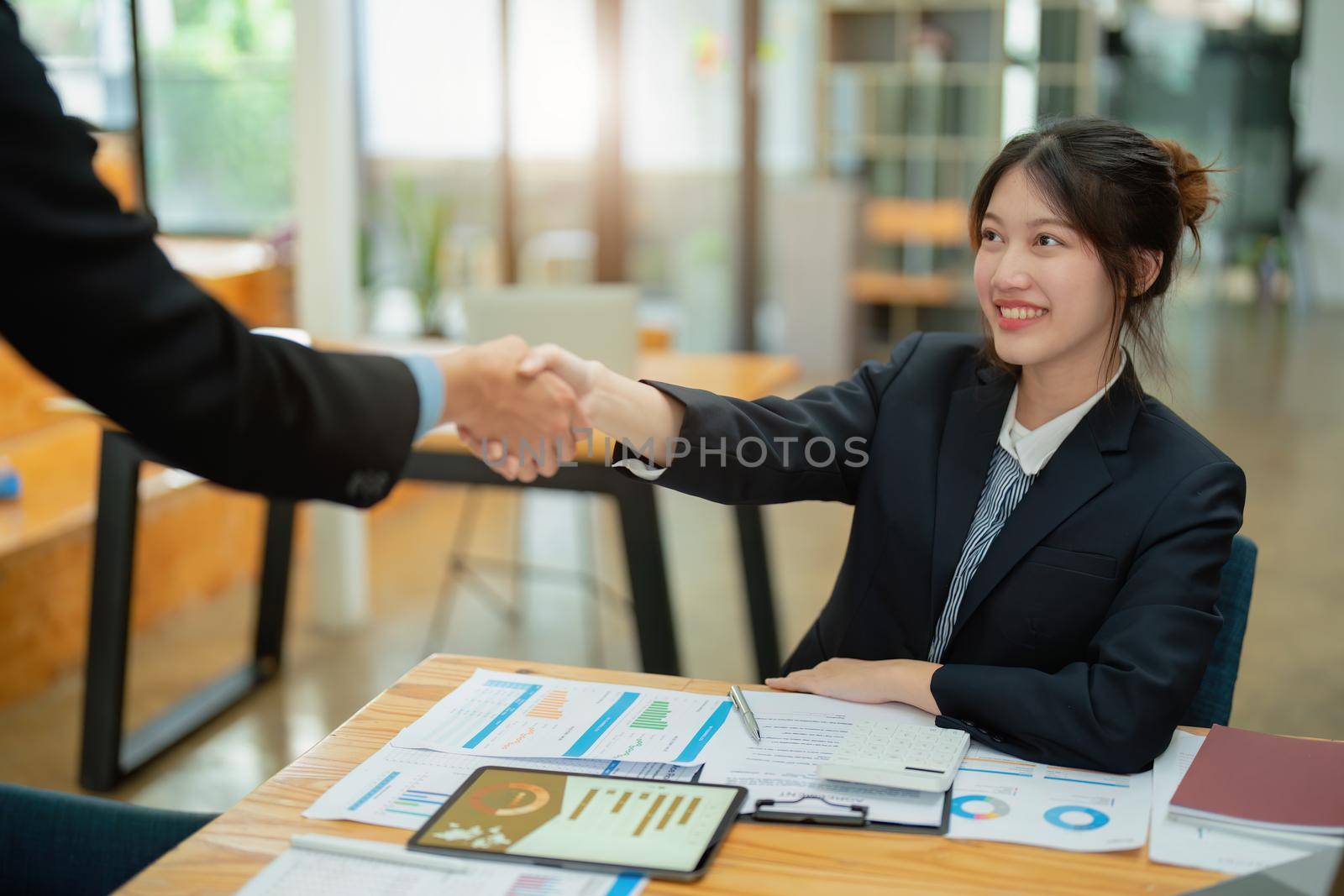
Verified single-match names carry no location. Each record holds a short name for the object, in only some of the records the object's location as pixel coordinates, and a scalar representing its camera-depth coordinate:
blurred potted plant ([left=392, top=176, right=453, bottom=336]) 5.43
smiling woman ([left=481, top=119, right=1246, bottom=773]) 1.40
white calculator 1.24
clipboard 1.19
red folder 1.19
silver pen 1.39
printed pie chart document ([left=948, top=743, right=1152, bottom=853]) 1.18
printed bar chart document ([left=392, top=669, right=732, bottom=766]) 1.36
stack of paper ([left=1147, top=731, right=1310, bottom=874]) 1.13
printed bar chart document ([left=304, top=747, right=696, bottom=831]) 1.22
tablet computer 1.12
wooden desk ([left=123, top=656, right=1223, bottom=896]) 1.09
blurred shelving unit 8.18
